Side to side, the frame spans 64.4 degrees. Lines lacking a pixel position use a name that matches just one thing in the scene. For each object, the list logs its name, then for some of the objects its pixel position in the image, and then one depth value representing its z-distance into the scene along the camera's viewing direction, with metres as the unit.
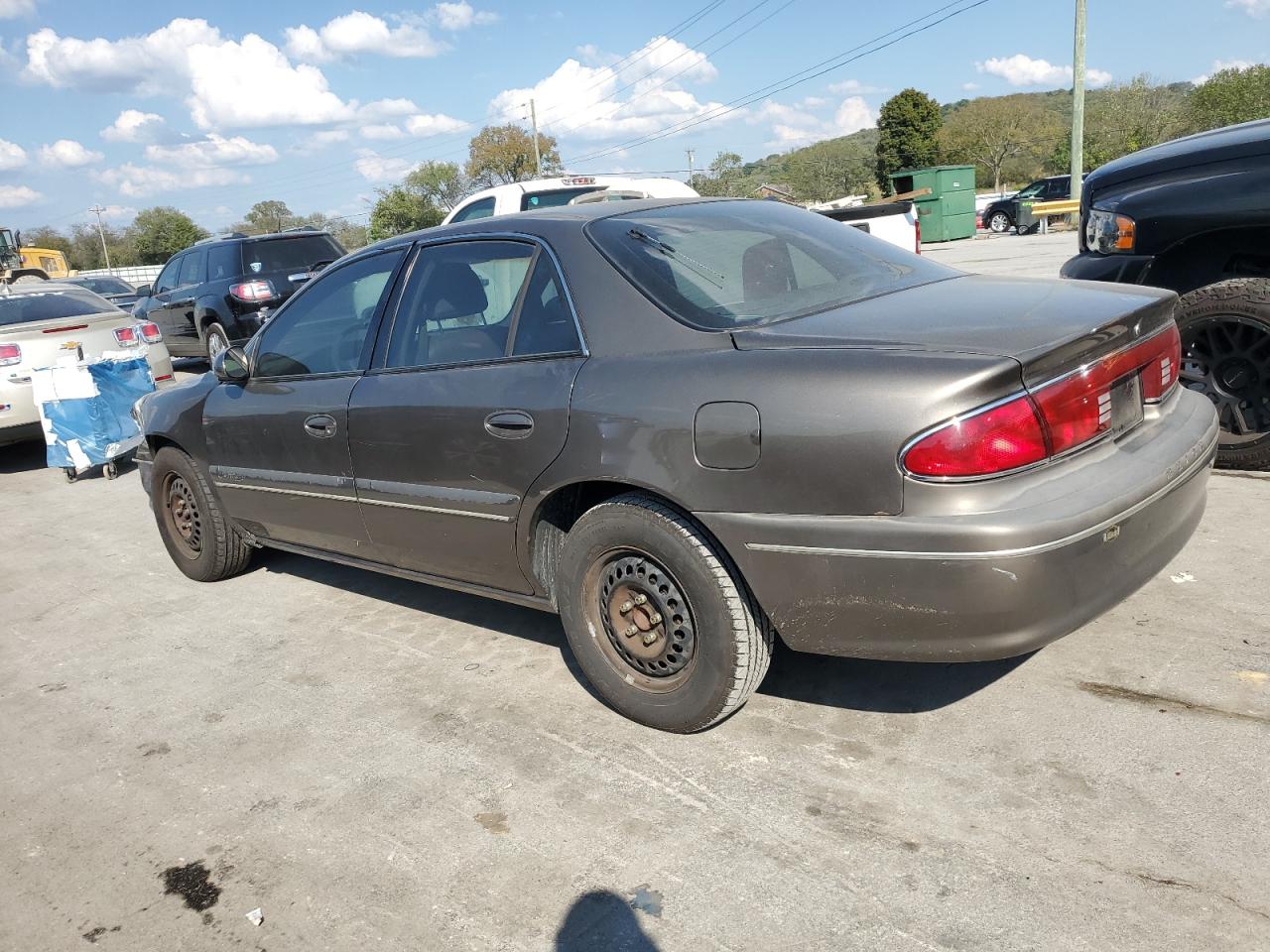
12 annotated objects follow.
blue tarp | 8.24
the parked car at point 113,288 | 18.80
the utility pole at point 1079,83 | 24.66
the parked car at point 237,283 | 12.48
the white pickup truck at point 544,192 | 10.05
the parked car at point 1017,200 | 30.03
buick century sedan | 2.49
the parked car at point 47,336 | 8.60
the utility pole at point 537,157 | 63.03
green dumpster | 28.17
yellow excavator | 32.51
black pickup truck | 4.61
